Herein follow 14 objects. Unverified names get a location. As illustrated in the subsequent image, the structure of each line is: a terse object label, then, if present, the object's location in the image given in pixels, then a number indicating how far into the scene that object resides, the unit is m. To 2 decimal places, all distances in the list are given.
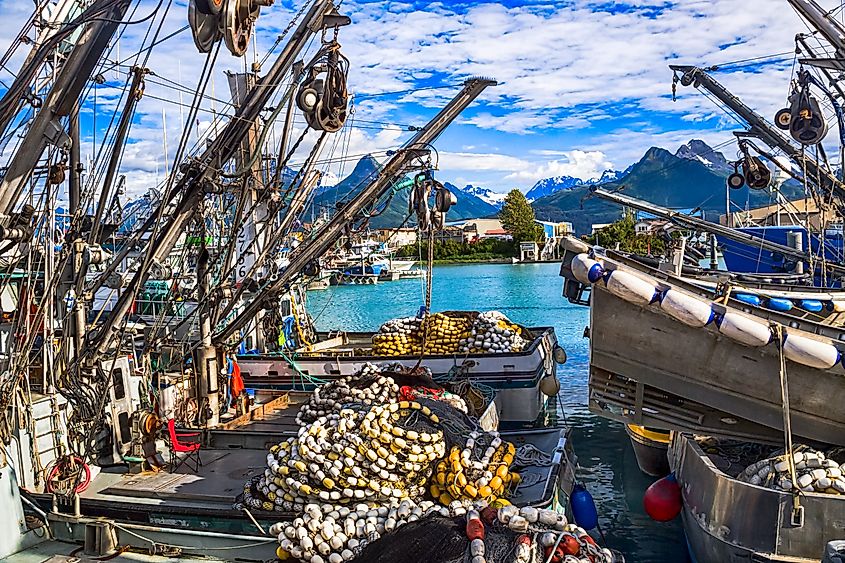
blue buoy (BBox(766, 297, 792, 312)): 9.18
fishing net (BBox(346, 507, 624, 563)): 5.49
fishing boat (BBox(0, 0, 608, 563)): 7.85
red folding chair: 9.98
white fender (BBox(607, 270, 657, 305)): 8.19
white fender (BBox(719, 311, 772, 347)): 7.89
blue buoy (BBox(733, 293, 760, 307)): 9.20
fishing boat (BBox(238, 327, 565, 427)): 15.65
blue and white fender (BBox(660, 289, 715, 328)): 8.00
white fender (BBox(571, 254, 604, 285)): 8.41
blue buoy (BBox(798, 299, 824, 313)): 9.56
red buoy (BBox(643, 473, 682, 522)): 9.31
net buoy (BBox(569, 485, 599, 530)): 9.25
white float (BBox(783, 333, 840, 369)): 7.72
